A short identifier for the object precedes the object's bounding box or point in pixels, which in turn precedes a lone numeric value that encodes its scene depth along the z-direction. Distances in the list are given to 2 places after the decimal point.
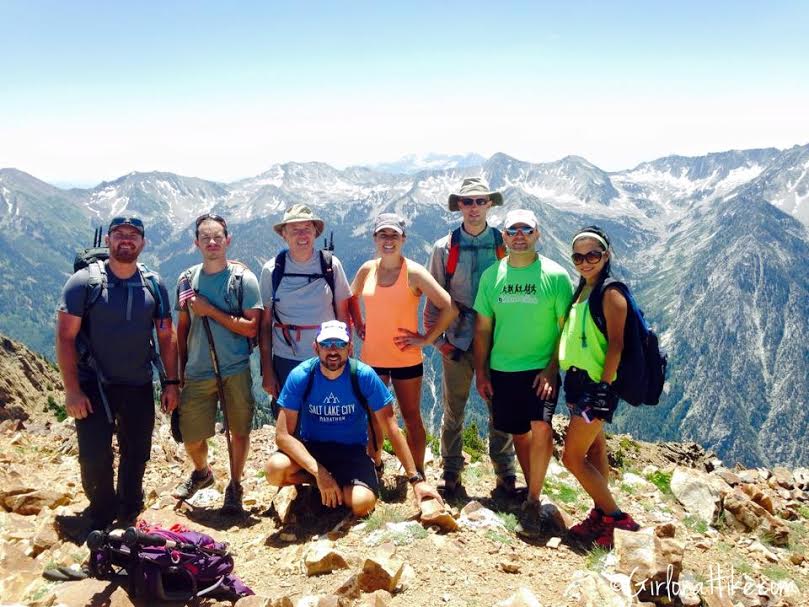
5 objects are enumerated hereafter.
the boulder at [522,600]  5.44
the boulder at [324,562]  6.35
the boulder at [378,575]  5.93
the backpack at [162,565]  5.60
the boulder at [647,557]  5.94
